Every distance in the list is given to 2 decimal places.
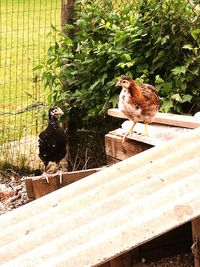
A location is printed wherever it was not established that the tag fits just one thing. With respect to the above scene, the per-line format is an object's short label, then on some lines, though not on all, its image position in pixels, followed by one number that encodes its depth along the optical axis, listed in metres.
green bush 5.40
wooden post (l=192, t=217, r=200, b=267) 3.30
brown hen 4.65
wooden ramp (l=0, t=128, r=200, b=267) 2.56
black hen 5.24
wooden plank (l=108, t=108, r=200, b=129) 4.49
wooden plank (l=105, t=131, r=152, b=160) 4.66
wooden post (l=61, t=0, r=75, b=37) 6.06
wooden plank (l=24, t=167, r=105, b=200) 4.59
